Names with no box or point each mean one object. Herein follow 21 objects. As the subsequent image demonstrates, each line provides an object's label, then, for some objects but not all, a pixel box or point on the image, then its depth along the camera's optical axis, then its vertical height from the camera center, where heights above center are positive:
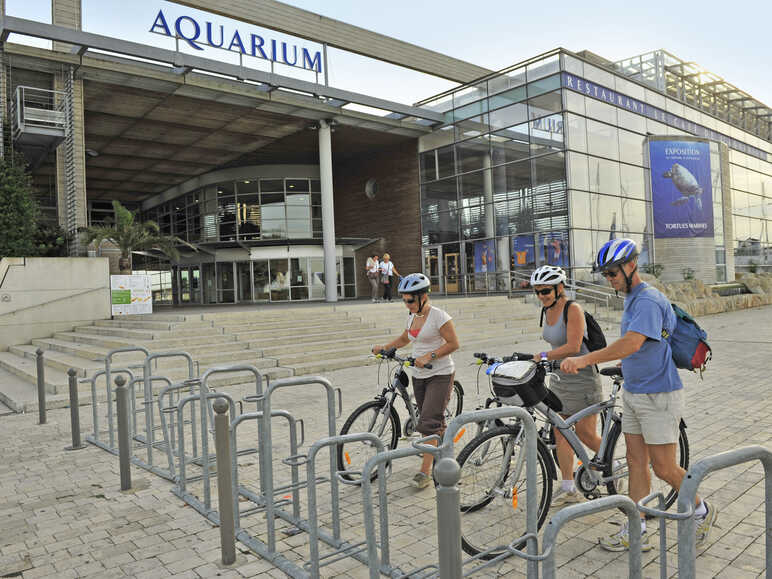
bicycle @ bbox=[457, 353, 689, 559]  3.56 -1.24
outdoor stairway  10.94 -1.40
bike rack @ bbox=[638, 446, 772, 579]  2.13 -0.87
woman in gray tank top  4.20 -0.82
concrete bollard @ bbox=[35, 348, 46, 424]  7.98 -1.43
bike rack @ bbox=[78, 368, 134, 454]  6.55 -1.69
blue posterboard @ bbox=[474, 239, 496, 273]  25.94 +0.96
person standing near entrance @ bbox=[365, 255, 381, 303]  19.88 +0.38
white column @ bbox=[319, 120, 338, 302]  24.33 +3.15
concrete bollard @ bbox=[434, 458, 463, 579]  2.11 -0.92
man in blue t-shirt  3.29 -0.61
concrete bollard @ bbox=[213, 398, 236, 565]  3.62 -1.29
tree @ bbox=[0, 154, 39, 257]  15.85 +2.27
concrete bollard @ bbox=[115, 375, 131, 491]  5.00 -1.28
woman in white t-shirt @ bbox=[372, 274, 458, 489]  4.71 -0.69
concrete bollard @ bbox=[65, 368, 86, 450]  6.48 -1.45
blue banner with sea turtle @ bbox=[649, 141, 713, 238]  27.84 +4.13
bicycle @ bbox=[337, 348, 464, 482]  4.93 -1.27
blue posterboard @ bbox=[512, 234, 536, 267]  24.45 +1.07
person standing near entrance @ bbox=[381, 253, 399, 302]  19.36 +0.34
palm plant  17.97 +1.80
